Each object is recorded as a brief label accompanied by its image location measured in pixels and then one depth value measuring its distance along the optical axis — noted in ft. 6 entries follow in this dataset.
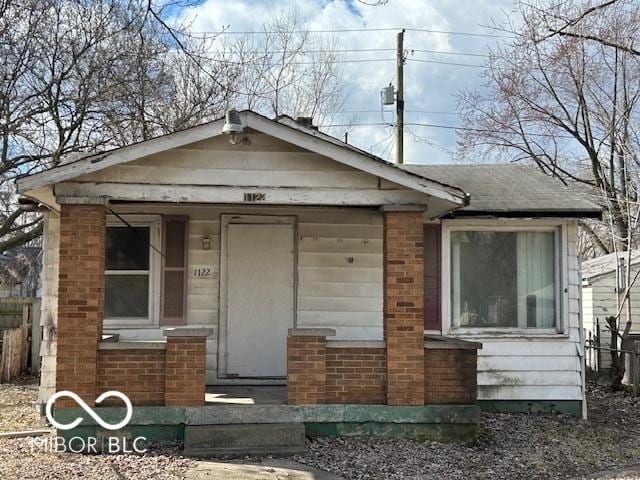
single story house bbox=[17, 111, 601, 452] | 29.32
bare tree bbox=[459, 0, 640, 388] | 51.03
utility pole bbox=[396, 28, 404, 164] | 59.52
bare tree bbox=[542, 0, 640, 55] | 31.63
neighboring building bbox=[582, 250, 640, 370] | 54.08
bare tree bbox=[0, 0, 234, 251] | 48.88
